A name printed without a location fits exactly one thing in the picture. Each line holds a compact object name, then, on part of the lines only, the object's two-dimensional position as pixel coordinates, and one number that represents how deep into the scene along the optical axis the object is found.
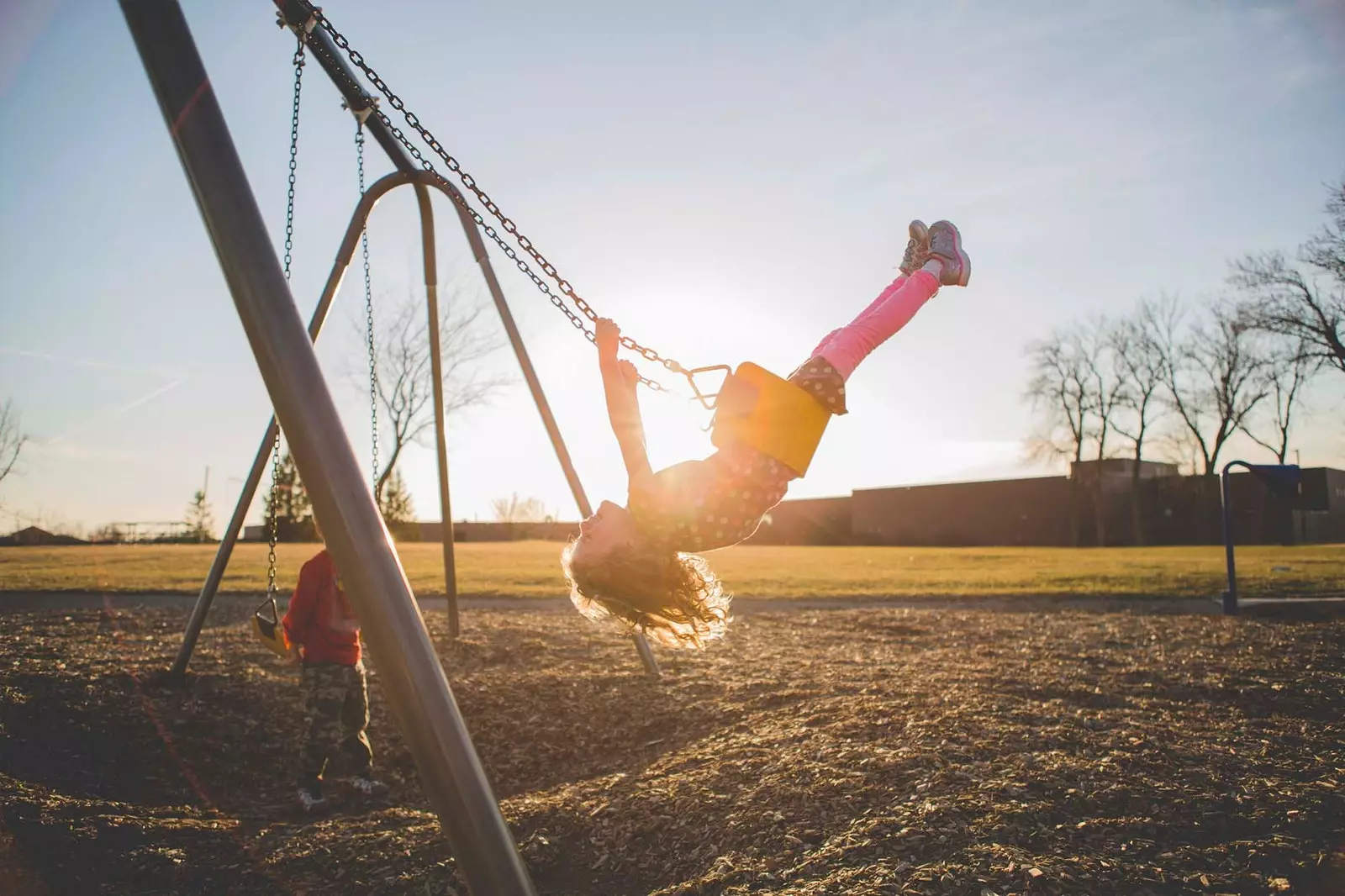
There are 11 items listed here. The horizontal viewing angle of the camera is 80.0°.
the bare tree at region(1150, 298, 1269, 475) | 33.40
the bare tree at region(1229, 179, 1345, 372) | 20.73
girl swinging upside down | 3.23
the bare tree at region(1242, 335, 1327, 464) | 28.39
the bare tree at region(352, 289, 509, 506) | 17.05
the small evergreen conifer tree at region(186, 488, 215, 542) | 36.09
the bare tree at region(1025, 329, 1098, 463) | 38.00
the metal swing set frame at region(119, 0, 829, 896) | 1.72
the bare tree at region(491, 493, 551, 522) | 48.45
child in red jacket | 4.87
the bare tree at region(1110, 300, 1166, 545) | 35.81
